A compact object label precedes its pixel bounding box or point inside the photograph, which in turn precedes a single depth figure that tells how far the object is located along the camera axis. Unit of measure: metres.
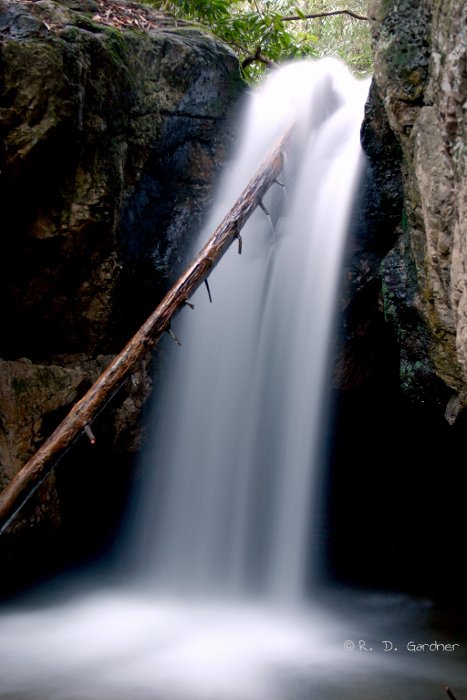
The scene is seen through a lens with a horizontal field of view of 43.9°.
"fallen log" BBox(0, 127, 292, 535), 3.77
